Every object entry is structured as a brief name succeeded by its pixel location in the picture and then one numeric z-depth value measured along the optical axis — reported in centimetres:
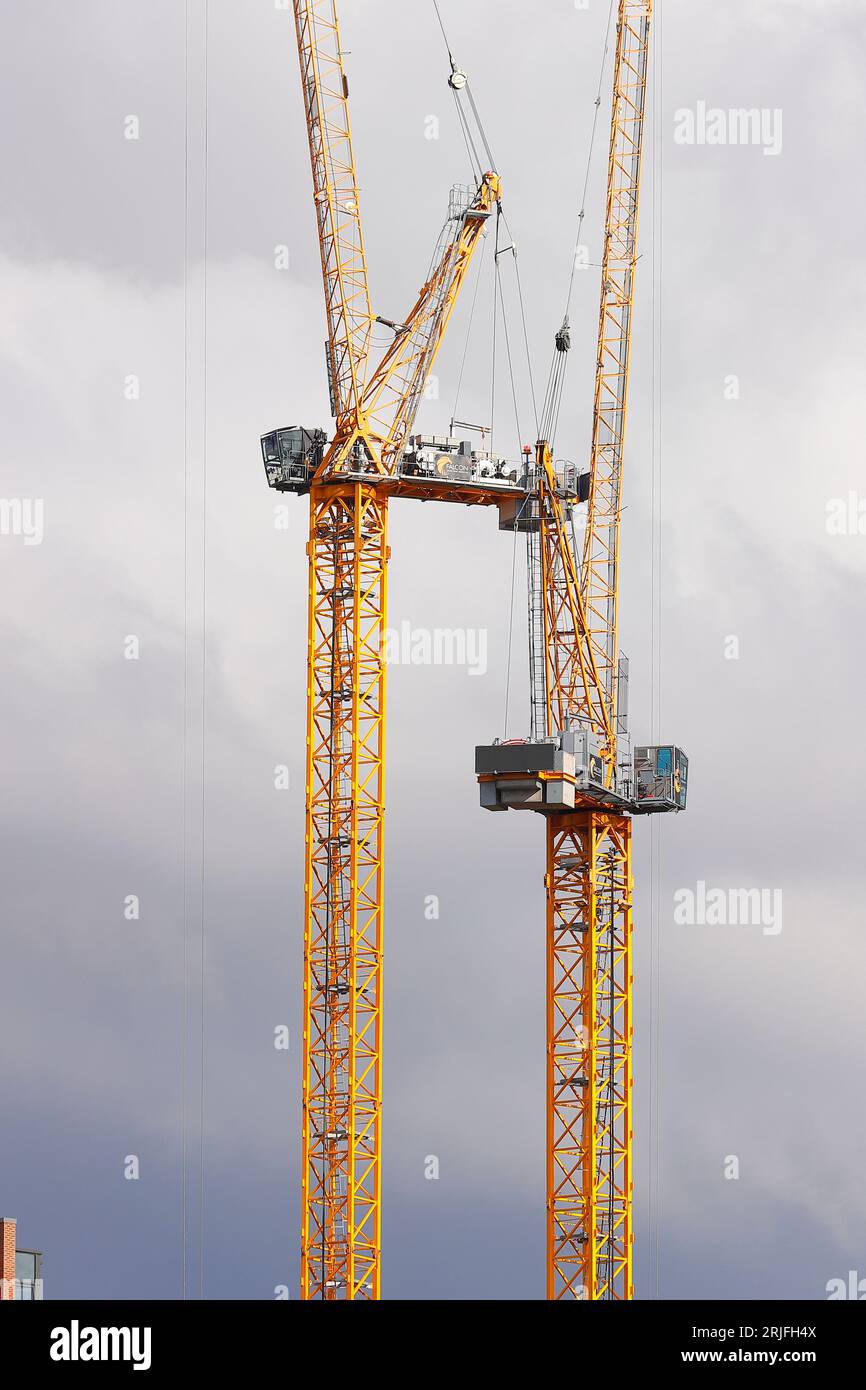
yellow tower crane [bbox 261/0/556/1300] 12938
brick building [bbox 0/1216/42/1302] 10806
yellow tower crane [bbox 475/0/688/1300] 14162
